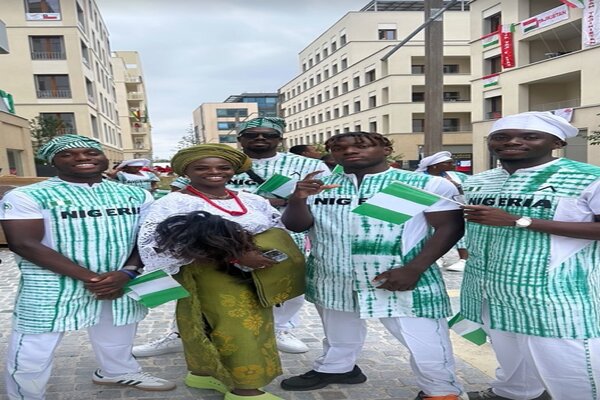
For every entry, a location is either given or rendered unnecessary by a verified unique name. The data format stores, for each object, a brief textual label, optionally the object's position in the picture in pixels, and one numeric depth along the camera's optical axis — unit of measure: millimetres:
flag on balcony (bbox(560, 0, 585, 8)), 19580
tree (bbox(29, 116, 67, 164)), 24969
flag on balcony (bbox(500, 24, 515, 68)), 23792
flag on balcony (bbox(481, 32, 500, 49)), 24922
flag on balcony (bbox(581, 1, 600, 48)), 19141
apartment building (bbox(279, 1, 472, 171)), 36625
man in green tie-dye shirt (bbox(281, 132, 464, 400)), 2377
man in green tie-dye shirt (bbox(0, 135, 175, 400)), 2330
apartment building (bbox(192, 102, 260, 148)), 88312
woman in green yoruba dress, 2383
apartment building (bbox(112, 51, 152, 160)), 55688
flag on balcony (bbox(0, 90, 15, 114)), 17594
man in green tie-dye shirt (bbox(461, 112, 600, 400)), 1992
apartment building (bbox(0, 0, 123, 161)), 27828
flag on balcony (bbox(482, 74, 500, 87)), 25212
